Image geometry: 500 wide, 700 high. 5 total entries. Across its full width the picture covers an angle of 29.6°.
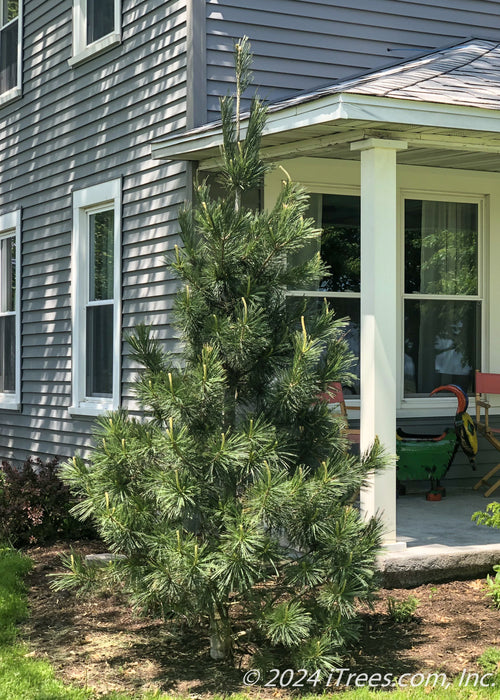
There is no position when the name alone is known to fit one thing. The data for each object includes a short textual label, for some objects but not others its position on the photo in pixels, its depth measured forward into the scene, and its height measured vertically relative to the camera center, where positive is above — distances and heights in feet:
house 19.30 +4.82
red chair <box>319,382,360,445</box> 24.03 -1.44
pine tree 14.38 -1.61
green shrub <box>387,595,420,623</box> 17.44 -4.68
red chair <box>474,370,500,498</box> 25.79 -1.31
